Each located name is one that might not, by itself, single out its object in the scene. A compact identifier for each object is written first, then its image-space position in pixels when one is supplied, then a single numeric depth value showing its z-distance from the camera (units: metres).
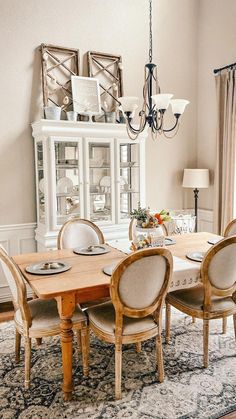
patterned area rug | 2.15
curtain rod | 4.16
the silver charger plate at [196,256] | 2.72
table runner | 2.49
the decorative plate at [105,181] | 4.09
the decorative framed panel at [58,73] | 3.90
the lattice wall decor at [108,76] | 4.21
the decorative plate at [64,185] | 3.85
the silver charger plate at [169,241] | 3.23
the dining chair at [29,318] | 2.27
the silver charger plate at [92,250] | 2.92
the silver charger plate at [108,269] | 2.42
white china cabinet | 3.74
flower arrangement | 2.85
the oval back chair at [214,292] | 2.45
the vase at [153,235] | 2.83
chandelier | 2.67
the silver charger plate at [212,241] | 3.27
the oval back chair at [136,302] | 2.12
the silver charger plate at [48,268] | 2.44
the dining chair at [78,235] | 3.26
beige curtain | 4.22
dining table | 2.18
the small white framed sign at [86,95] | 4.00
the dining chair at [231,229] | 3.41
